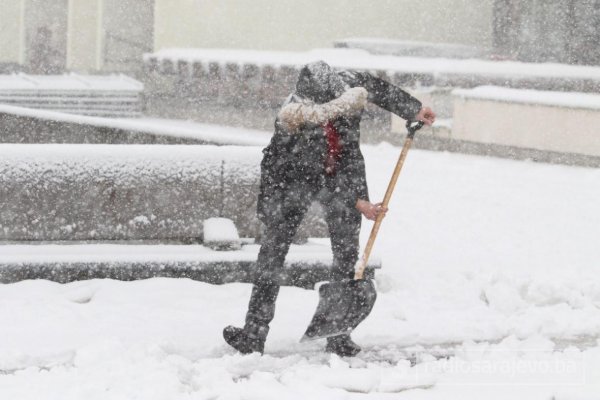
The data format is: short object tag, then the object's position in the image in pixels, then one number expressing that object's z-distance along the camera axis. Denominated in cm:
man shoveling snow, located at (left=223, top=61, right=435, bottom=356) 944
